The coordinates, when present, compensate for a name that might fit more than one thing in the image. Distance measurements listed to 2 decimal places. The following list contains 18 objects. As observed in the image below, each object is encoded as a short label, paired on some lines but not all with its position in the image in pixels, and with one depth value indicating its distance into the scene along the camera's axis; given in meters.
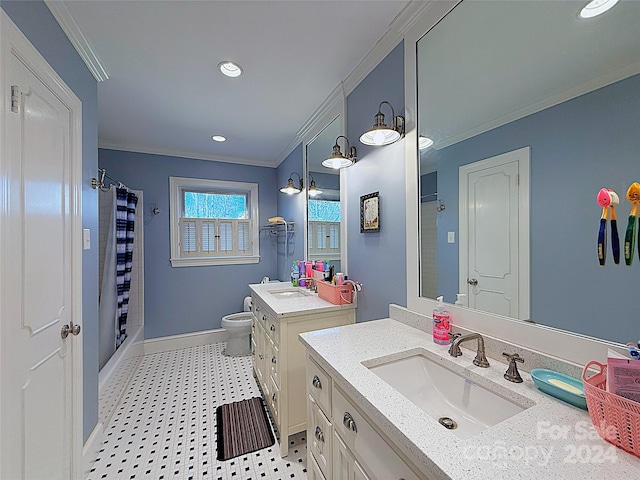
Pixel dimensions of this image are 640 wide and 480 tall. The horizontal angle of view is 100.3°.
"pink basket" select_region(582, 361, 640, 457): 0.56
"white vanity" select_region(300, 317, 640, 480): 0.55
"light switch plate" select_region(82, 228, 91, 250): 1.56
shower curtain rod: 1.71
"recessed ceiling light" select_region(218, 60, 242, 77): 1.72
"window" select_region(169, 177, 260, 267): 3.38
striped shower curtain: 2.74
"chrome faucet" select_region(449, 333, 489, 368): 0.97
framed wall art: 1.68
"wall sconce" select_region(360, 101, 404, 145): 1.40
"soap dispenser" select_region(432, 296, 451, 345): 1.16
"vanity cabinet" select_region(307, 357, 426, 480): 0.75
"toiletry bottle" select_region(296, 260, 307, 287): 2.68
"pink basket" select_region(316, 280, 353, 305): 1.87
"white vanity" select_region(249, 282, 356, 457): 1.67
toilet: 3.06
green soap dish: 0.71
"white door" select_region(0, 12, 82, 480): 0.95
